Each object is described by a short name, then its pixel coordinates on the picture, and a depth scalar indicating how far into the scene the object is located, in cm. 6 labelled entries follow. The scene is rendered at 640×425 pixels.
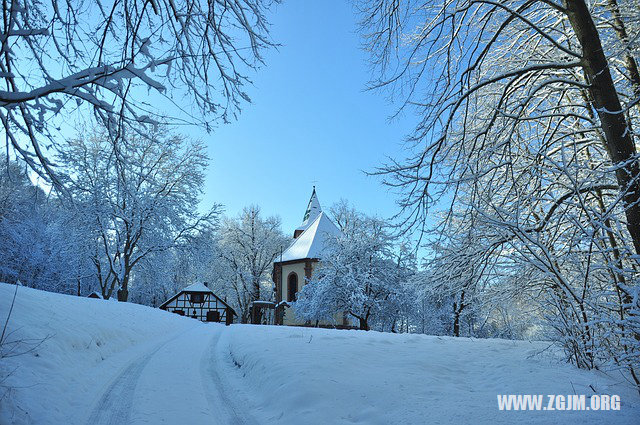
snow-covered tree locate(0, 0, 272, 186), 353
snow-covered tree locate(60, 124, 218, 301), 2159
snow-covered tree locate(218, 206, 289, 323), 4269
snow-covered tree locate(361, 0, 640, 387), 371
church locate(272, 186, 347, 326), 3250
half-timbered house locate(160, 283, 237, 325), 3497
